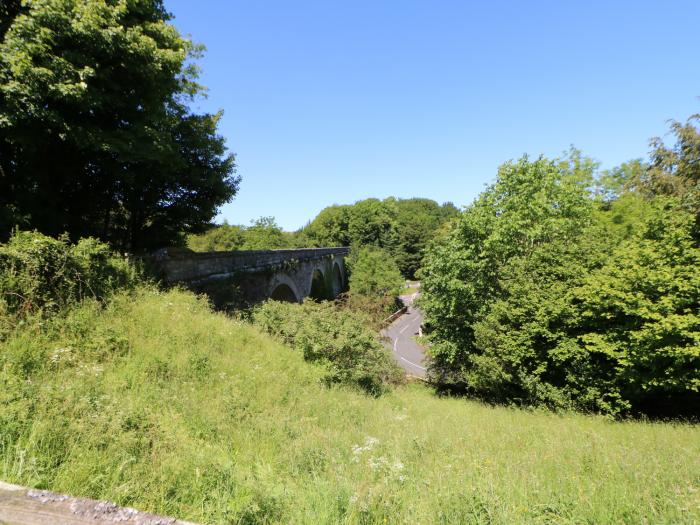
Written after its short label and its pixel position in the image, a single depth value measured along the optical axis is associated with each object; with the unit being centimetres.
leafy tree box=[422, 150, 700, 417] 843
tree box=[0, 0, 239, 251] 616
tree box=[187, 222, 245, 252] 3750
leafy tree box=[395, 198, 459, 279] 6519
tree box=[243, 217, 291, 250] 4094
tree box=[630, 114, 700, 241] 1157
